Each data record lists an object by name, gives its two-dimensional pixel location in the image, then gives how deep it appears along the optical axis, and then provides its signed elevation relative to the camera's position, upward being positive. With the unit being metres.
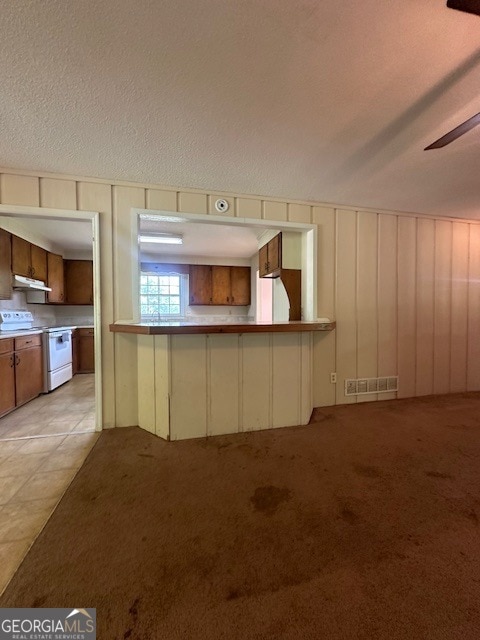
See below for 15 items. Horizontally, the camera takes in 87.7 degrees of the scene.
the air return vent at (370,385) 3.02 -0.88
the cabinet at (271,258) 3.05 +0.75
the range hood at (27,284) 3.47 +0.47
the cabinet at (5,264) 3.21 +0.67
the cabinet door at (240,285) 5.50 +0.65
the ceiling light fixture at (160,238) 3.86 +1.21
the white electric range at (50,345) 3.37 -0.45
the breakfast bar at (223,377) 2.18 -0.58
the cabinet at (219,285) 5.34 +0.64
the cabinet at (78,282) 4.94 +0.66
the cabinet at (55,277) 4.37 +0.69
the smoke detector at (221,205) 2.63 +1.16
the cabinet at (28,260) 3.46 +0.84
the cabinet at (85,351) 4.77 -0.68
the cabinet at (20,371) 2.74 -0.67
